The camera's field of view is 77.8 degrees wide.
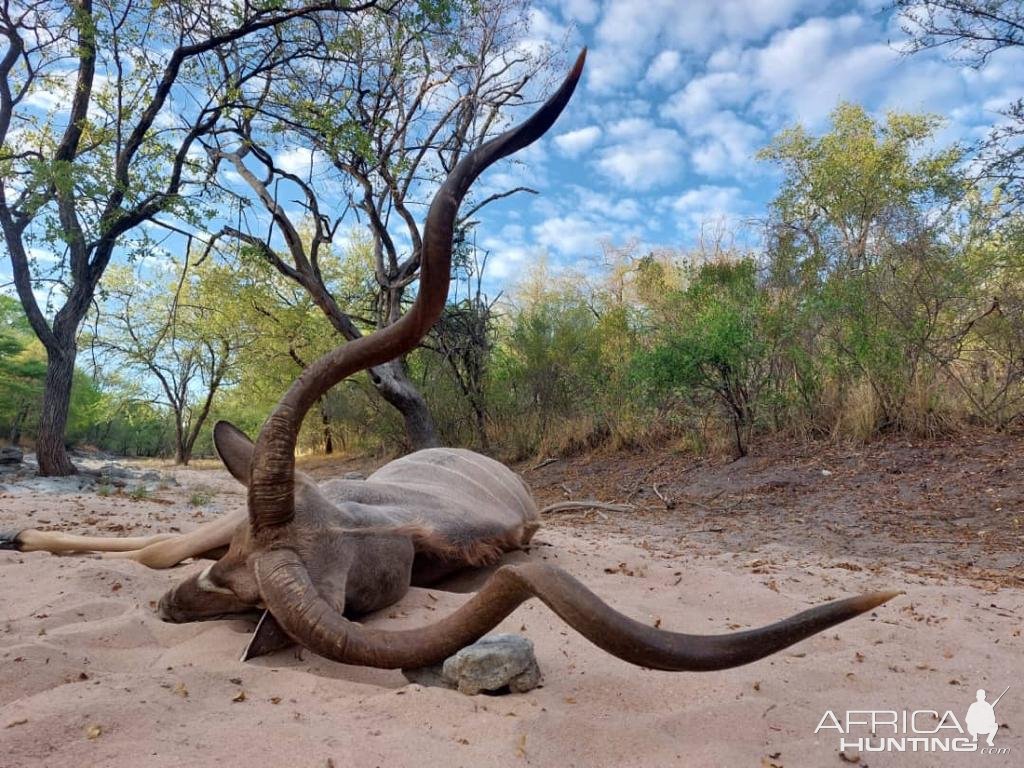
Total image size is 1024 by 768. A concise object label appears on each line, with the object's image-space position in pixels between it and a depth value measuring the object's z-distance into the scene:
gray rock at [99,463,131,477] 10.25
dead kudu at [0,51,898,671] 1.57
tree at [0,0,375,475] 8.92
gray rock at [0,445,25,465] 9.56
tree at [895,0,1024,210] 8.55
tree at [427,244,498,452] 14.66
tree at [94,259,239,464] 24.39
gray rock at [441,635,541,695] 2.03
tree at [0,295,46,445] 27.27
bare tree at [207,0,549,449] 10.68
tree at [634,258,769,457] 8.80
